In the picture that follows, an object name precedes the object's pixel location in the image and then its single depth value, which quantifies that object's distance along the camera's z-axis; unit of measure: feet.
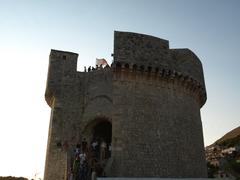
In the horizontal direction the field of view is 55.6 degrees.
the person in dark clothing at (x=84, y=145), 36.43
